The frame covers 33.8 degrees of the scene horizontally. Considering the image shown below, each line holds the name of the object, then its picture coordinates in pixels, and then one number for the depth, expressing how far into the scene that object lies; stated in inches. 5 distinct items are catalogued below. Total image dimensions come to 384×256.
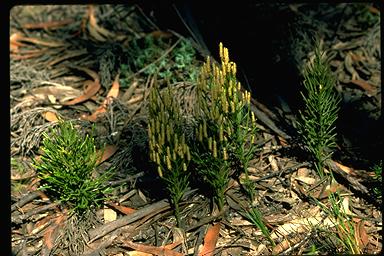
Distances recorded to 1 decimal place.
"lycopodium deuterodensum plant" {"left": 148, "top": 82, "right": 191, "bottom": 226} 120.1
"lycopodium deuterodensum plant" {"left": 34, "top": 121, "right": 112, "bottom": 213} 126.4
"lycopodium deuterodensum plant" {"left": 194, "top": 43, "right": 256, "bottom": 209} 120.3
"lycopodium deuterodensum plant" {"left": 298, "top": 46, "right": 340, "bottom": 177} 130.5
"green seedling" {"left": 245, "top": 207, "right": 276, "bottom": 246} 122.0
